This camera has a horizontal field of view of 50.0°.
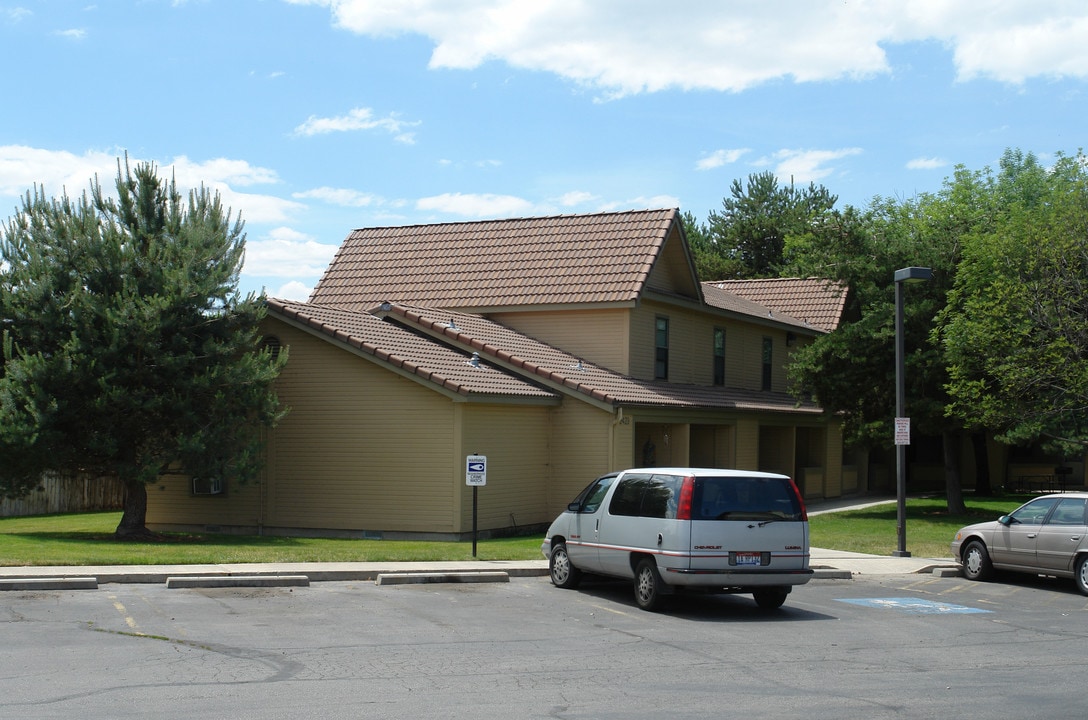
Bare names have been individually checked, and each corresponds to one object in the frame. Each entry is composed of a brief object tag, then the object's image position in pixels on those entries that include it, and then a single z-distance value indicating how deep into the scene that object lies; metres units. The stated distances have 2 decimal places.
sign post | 18.81
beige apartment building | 23.72
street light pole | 20.92
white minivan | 13.84
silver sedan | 16.78
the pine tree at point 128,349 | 20.83
